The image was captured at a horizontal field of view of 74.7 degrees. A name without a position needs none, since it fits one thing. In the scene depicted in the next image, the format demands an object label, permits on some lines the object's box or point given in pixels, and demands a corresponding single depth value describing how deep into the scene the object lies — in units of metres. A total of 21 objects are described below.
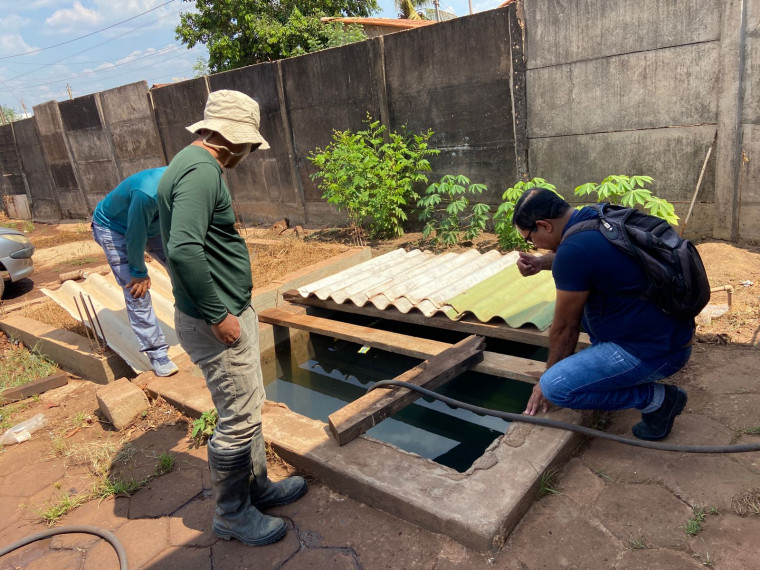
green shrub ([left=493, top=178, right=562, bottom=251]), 5.46
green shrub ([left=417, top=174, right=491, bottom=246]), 6.18
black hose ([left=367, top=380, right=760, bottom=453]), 2.13
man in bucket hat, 1.92
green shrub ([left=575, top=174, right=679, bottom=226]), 4.46
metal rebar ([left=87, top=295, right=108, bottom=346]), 4.30
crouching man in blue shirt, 2.23
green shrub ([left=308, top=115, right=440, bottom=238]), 6.86
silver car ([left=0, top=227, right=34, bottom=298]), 7.25
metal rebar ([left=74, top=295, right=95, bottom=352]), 4.44
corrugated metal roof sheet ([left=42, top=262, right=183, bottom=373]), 4.28
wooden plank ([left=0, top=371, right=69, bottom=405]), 4.09
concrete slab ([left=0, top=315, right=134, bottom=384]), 4.30
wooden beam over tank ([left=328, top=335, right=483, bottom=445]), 2.70
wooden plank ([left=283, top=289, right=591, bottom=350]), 3.60
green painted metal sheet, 3.75
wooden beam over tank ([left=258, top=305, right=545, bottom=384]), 3.27
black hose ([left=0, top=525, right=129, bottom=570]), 2.32
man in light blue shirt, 3.29
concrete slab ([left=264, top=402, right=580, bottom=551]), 2.06
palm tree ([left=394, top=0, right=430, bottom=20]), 22.66
